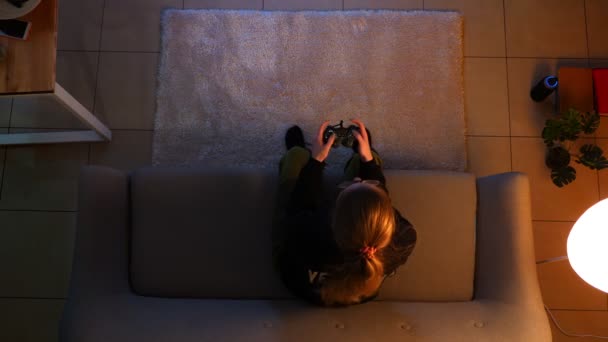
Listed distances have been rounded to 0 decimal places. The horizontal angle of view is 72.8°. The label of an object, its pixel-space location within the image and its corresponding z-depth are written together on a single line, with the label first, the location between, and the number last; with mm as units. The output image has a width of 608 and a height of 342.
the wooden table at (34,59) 1490
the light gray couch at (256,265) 1464
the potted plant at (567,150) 1866
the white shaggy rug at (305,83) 2166
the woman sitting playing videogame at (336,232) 1150
